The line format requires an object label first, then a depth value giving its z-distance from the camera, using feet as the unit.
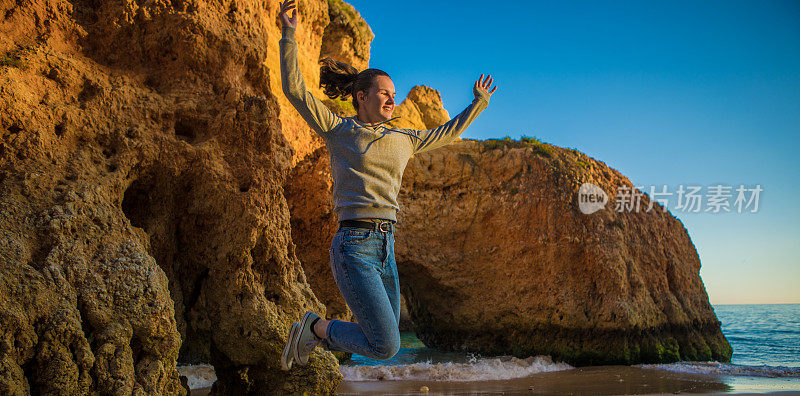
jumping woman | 10.31
